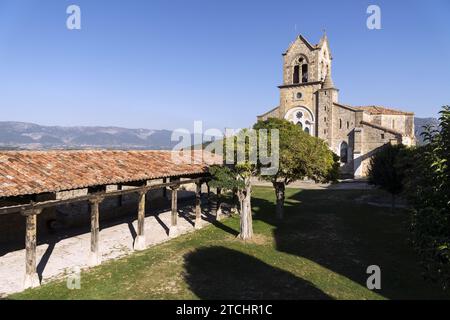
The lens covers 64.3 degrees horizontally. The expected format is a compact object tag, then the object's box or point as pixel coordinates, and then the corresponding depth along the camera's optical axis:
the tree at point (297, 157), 20.92
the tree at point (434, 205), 8.23
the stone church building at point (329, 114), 45.91
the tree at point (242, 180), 18.75
